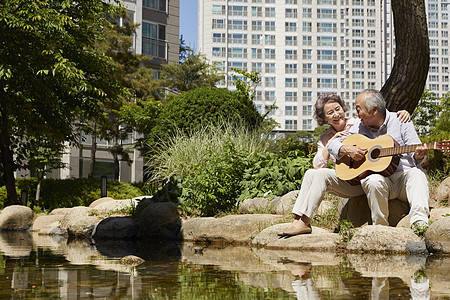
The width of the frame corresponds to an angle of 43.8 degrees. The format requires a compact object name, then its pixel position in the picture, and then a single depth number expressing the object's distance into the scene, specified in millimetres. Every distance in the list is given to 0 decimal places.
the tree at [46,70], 11273
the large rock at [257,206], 8038
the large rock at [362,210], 6030
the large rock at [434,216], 5770
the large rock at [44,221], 11591
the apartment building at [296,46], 85625
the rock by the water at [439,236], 5043
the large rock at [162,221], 8516
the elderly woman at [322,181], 5977
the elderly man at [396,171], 5500
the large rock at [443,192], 7348
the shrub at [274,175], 8594
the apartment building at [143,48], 34125
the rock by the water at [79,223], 9742
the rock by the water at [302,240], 5719
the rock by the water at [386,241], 5230
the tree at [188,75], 39000
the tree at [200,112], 12438
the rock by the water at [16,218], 12234
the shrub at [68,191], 18156
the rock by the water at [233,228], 7062
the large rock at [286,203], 7684
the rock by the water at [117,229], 9031
